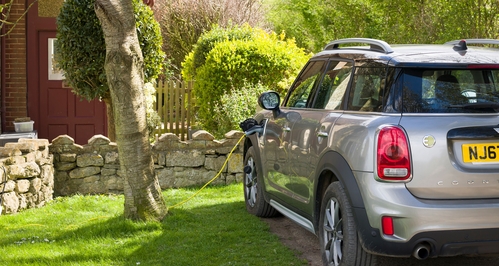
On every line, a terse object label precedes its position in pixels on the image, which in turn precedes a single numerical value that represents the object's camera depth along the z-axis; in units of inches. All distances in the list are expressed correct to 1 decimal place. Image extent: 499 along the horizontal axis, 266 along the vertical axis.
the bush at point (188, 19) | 1090.1
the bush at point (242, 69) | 580.4
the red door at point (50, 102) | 604.7
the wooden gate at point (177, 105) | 713.6
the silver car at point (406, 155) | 205.5
